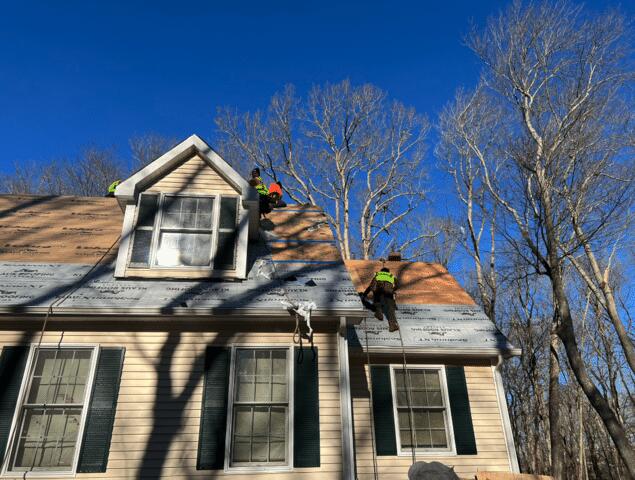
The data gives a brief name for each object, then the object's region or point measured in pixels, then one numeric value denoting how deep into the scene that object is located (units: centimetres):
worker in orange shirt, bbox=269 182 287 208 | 995
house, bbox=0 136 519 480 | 593
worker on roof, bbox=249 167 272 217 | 966
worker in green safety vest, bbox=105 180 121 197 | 938
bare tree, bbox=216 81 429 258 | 2286
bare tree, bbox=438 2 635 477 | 1342
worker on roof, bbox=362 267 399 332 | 836
